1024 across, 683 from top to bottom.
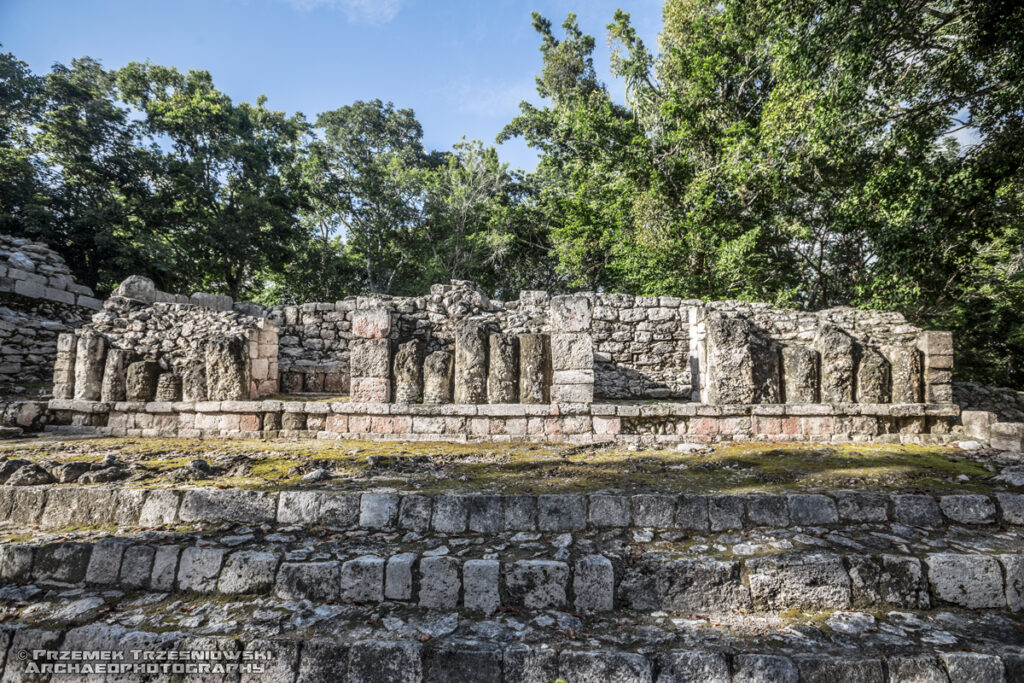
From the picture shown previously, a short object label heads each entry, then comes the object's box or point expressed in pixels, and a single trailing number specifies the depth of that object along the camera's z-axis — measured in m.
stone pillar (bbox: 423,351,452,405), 5.82
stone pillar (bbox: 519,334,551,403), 5.71
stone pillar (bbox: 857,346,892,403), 5.67
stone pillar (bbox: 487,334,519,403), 5.71
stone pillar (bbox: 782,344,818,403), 5.72
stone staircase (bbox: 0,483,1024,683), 2.27
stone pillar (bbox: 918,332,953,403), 5.68
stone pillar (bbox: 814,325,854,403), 5.67
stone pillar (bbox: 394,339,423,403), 5.89
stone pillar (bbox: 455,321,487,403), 5.75
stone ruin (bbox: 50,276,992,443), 5.59
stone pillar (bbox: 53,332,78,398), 6.50
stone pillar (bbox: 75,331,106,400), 6.41
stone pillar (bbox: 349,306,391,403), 5.86
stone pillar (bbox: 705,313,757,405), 5.73
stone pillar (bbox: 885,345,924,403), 5.68
